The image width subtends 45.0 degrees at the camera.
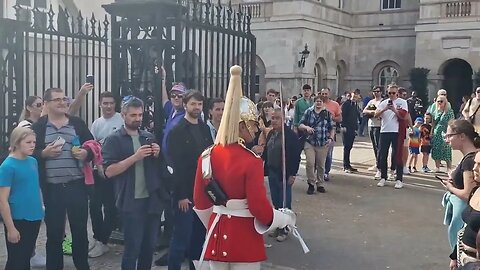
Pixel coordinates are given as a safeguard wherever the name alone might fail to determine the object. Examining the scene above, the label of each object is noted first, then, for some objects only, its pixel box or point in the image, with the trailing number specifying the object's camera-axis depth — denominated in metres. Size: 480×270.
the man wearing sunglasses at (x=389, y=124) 10.91
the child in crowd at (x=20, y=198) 4.94
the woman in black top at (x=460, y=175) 4.63
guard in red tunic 4.01
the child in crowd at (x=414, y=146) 12.95
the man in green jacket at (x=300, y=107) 11.09
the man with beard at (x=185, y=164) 5.48
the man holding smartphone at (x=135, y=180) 5.25
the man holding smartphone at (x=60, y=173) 5.45
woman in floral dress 12.07
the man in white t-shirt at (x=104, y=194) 6.79
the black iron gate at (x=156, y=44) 6.41
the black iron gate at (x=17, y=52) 7.75
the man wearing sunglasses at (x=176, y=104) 6.20
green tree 26.52
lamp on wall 24.61
